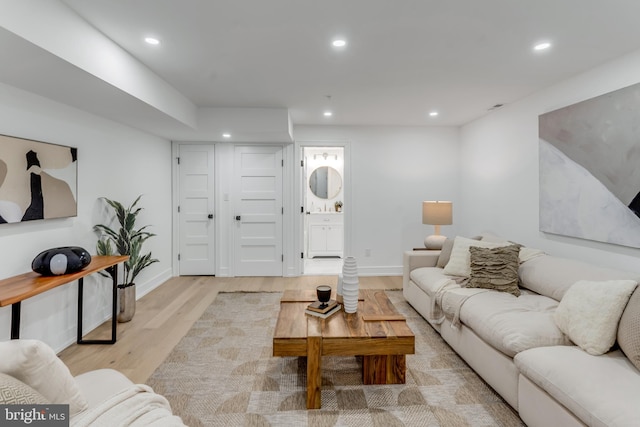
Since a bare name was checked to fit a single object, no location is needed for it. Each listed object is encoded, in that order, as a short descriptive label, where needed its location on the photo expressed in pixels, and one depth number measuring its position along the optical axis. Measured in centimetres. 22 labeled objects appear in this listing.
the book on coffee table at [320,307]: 235
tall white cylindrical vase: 238
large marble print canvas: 241
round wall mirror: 699
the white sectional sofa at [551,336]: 147
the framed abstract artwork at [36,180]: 219
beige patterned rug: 187
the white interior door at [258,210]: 495
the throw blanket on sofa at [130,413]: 109
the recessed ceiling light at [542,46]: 231
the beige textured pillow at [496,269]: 277
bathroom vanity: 680
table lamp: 427
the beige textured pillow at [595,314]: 176
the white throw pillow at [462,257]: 317
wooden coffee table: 197
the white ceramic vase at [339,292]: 252
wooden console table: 186
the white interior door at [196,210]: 493
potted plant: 320
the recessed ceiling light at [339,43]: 227
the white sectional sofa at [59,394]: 100
